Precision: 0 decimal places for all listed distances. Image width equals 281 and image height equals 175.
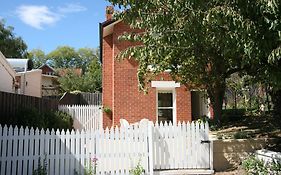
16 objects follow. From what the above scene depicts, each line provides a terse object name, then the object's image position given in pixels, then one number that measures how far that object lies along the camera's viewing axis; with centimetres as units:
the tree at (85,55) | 9581
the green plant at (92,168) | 890
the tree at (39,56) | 9426
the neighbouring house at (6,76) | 1493
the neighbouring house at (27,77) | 2397
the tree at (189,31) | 632
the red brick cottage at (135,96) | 1798
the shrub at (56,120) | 1364
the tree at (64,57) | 9788
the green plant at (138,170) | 904
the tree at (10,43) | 4591
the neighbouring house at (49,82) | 4046
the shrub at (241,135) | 1046
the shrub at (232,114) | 1545
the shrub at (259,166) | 824
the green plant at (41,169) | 847
